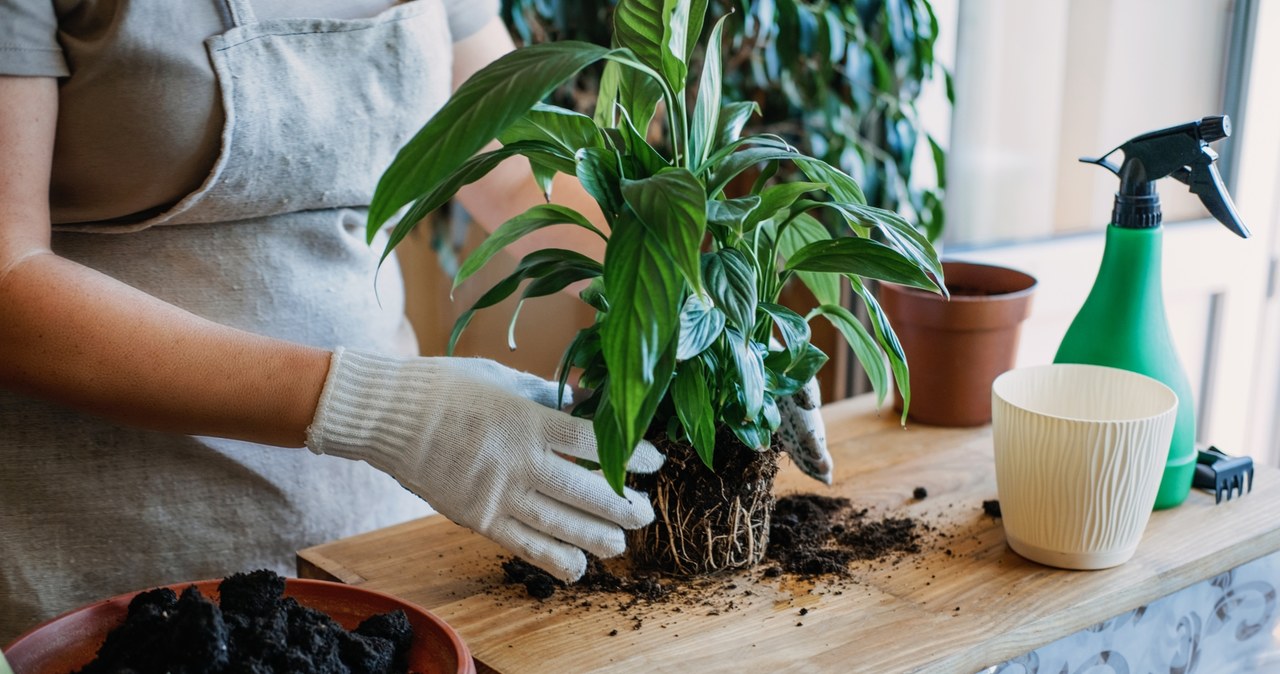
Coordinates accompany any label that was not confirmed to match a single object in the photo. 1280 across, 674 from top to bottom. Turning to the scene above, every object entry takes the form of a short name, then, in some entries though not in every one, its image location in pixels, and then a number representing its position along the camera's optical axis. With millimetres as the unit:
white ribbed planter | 879
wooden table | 778
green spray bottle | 999
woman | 855
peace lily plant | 654
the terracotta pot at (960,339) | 1210
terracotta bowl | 676
